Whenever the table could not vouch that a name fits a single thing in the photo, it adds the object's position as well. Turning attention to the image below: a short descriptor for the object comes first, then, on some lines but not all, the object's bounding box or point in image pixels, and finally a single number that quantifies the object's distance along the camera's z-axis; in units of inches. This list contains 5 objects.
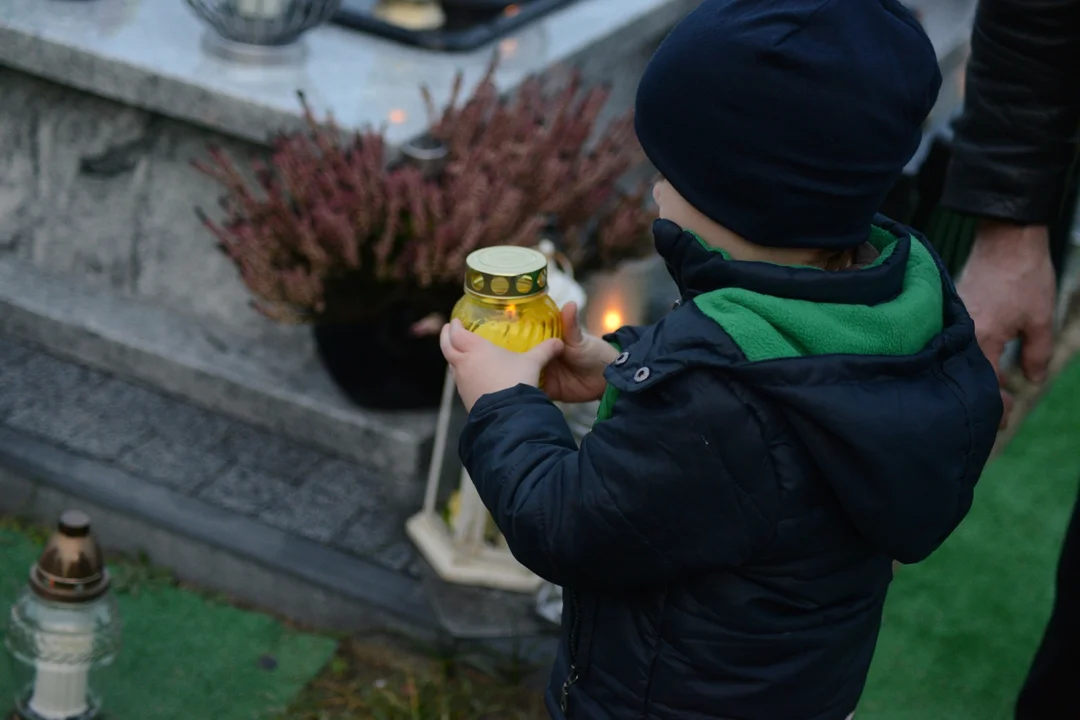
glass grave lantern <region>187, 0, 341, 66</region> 150.9
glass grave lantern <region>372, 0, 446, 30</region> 174.2
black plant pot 132.1
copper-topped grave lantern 102.5
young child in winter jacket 59.2
